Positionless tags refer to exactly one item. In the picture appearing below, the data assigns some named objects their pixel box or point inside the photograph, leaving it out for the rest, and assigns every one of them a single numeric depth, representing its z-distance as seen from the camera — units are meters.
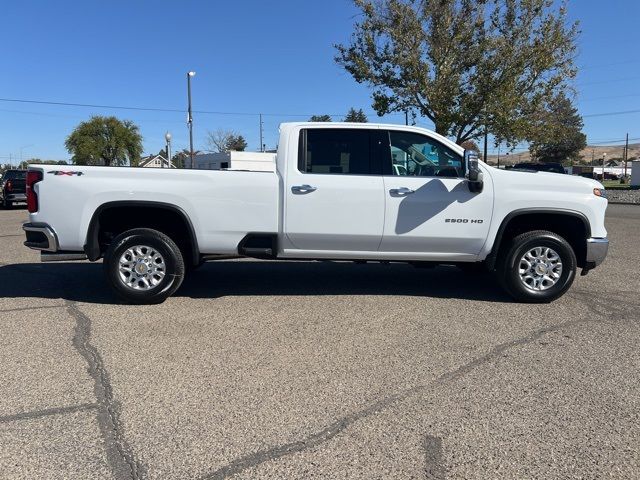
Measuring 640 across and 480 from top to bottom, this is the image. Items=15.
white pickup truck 5.74
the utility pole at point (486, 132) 19.52
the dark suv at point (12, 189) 21.47
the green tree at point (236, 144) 69.12
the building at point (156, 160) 69.45
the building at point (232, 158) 31.85
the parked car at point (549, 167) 25.96
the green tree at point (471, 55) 17.97
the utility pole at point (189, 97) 27.78
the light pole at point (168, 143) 30.81
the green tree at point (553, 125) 19.86
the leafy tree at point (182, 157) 65.89
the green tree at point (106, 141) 68.94
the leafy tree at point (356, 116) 58.61
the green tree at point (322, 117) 59.42
